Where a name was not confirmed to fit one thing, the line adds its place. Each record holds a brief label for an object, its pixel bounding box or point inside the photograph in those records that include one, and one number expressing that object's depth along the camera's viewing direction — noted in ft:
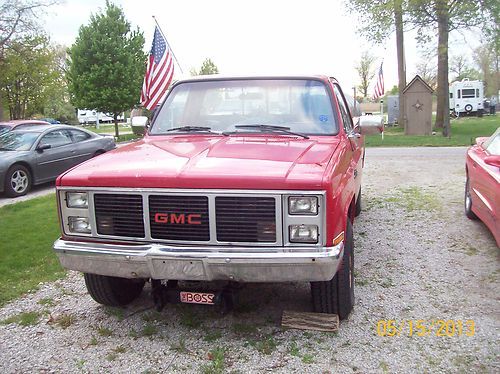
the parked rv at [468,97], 123.13
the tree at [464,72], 182.01
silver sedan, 31.44
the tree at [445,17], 56.65
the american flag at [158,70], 43.55
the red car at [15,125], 42.34
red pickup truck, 9.96
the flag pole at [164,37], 43.97
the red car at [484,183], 15.51
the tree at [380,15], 59.62
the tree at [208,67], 163.84
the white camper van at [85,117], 172.14
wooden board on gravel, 11.53
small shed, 67.10
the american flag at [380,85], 80.48
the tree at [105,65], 76.74
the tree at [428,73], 140.34
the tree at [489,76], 160.16
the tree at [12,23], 69.82
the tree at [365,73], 172.76
